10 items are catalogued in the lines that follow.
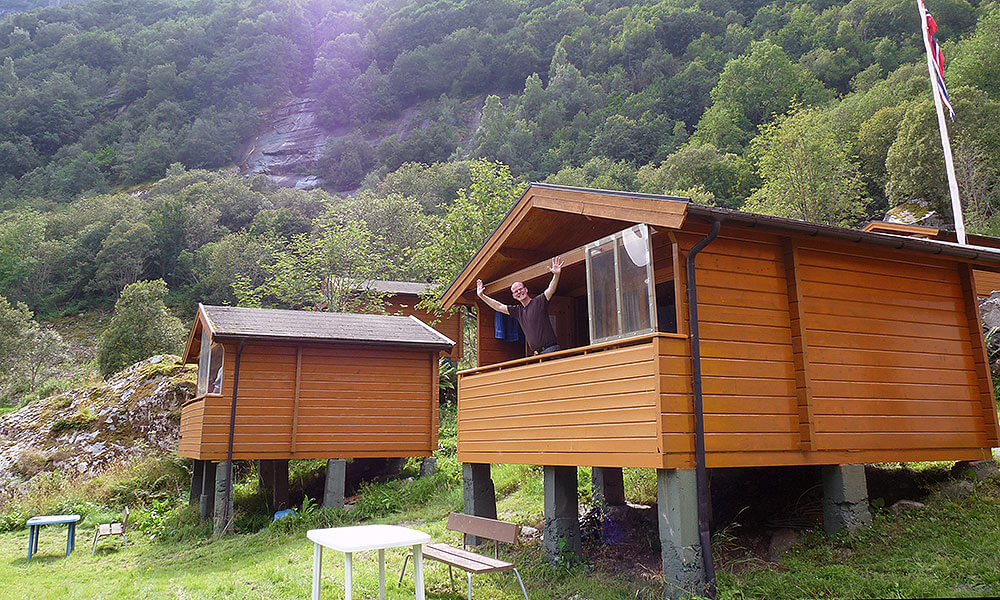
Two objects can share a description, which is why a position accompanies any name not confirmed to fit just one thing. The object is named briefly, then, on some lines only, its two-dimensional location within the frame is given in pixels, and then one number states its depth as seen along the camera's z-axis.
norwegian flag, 15.98
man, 9.57
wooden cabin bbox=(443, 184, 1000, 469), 7.44
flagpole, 14.28
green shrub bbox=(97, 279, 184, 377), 28.64
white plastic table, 6.18
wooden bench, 7.41
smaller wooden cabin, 14.77
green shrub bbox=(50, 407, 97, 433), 20.61
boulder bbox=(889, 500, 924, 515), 8.59
